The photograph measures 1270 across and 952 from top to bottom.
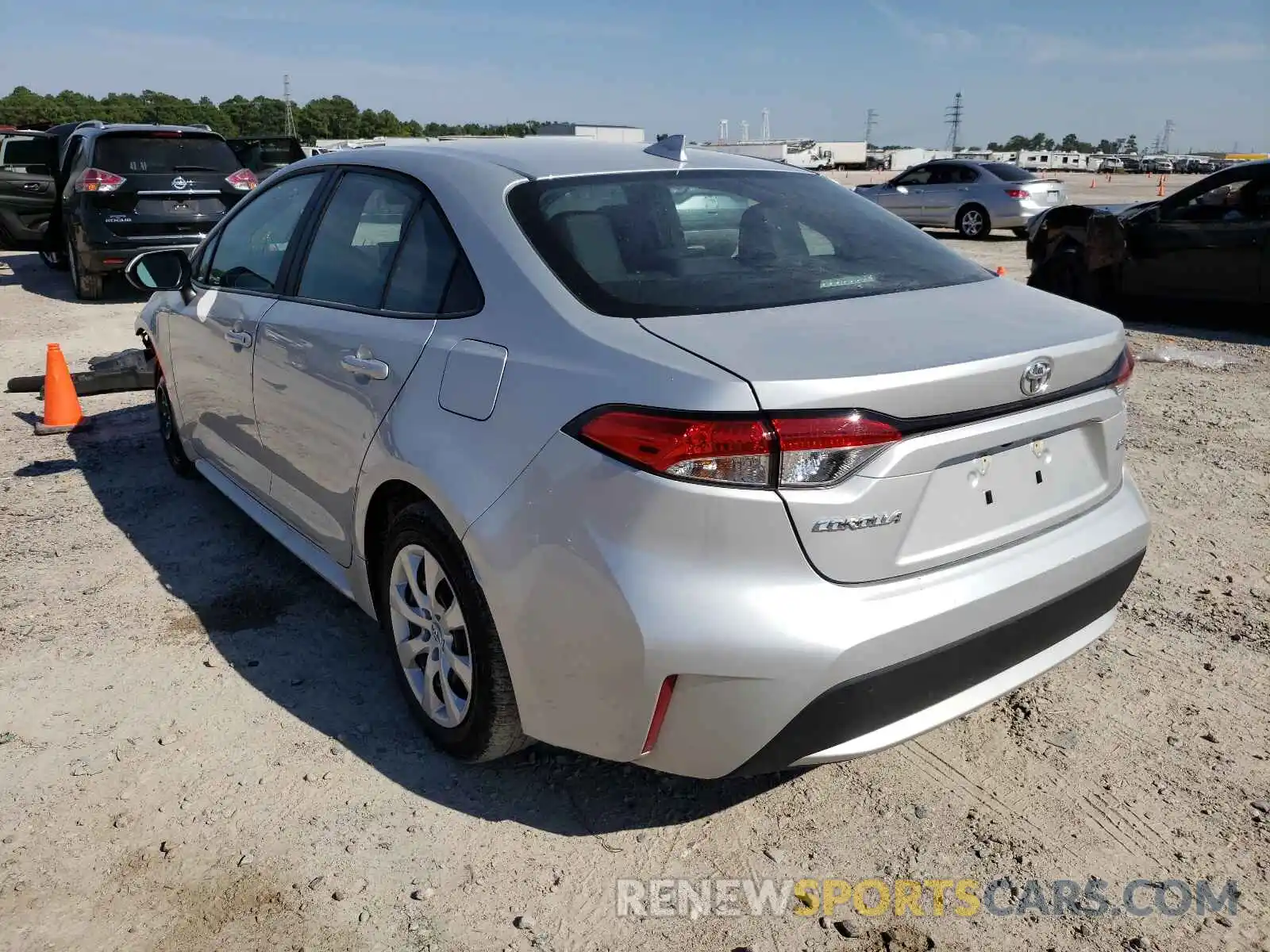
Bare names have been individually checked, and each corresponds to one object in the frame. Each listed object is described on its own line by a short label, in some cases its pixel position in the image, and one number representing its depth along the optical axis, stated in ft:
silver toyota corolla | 7.04
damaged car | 29.30
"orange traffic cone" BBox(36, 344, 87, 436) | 21.01
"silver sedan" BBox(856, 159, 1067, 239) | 57.00
